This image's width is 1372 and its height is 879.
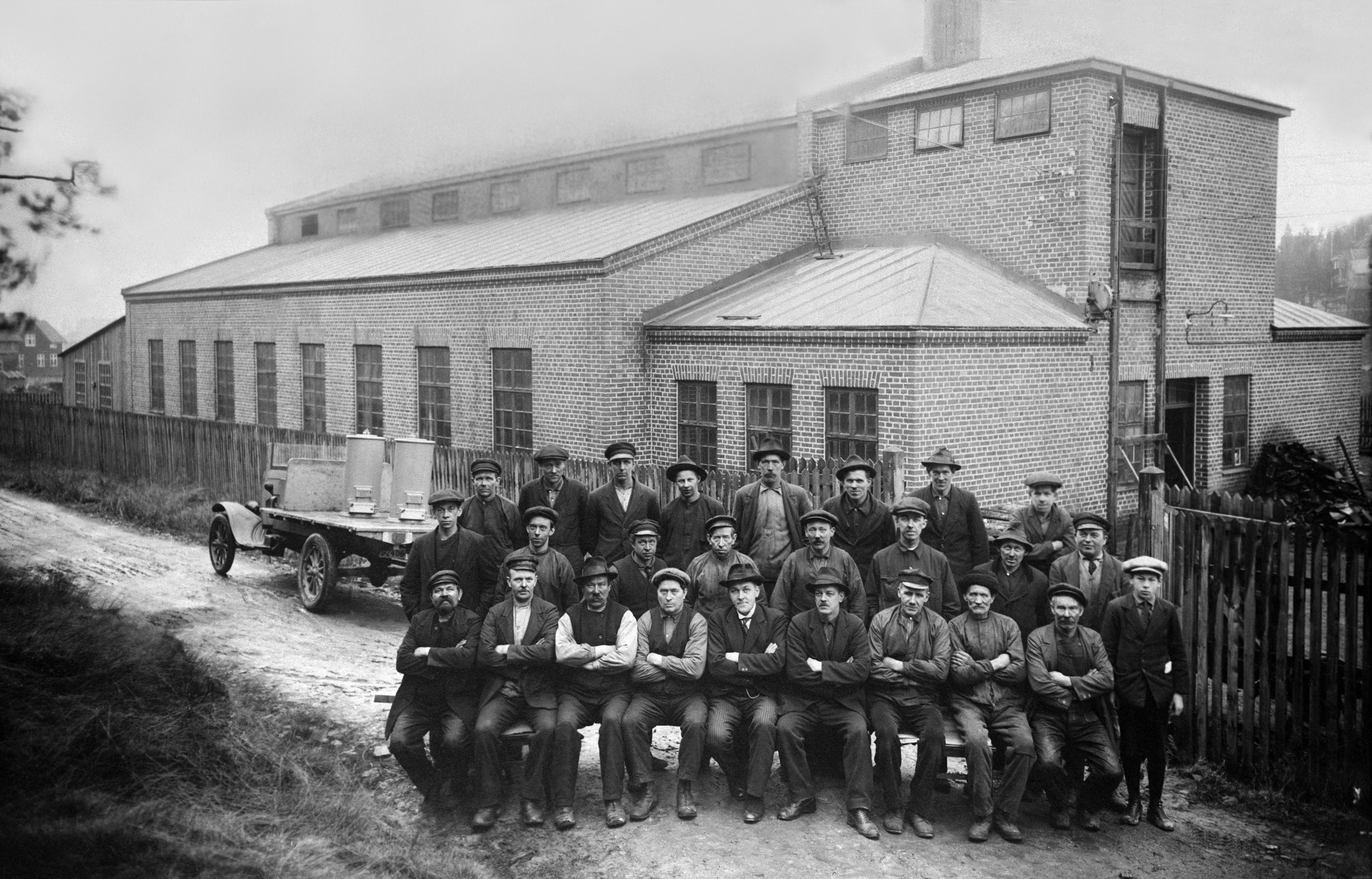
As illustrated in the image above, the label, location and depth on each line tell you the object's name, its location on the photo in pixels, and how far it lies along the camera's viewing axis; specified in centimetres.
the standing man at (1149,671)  692
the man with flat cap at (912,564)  759
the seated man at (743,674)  712
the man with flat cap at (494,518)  945
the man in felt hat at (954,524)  850
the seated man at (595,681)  698
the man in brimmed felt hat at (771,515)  883
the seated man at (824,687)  695
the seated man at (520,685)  698
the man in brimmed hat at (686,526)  901
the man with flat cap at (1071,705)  687
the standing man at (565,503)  946
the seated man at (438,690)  713
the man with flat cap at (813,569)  758
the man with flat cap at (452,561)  845
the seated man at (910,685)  688
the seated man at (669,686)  708
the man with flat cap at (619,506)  929
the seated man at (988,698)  679
